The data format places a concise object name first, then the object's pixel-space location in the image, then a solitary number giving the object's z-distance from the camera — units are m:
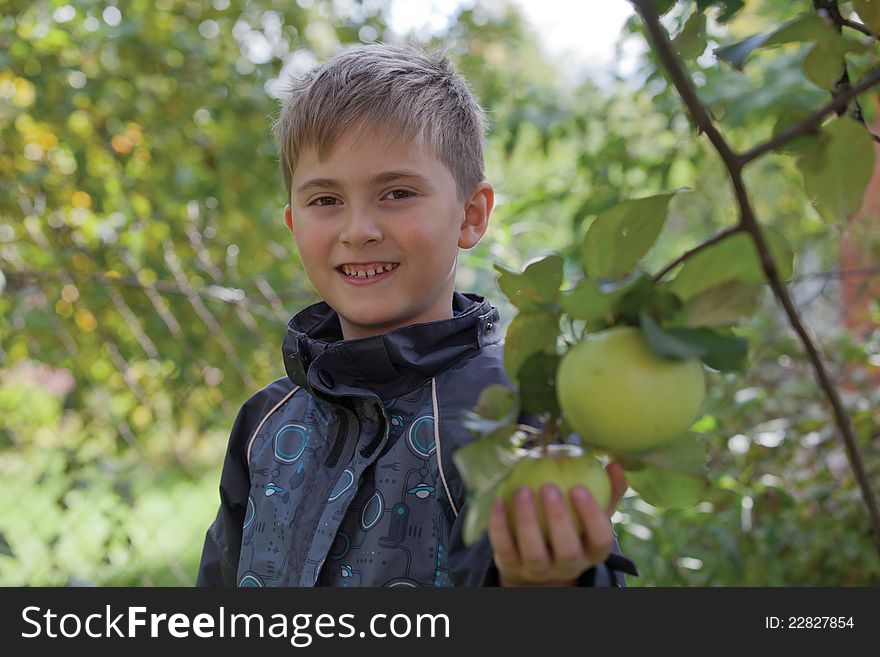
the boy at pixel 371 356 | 1.03
